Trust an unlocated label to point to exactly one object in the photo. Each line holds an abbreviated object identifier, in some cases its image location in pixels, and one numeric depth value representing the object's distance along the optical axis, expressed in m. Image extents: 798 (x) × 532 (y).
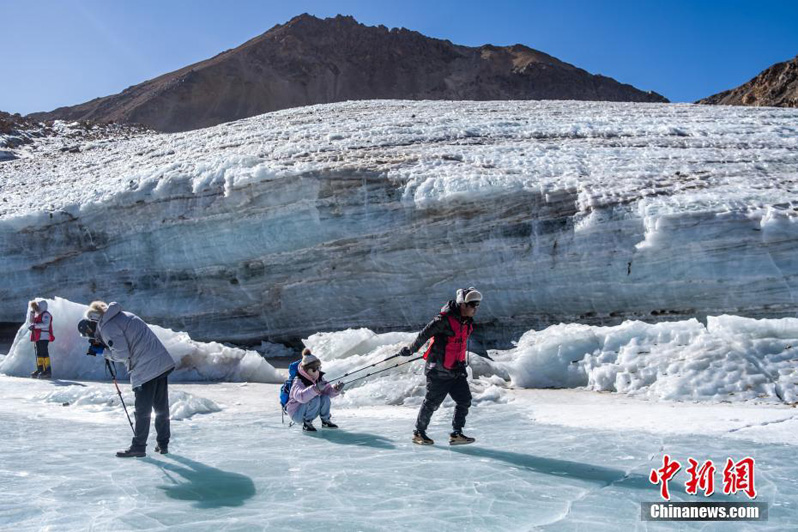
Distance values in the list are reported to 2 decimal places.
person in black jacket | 4.73
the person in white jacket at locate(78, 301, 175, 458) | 4.58
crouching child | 5.70
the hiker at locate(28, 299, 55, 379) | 8.87
